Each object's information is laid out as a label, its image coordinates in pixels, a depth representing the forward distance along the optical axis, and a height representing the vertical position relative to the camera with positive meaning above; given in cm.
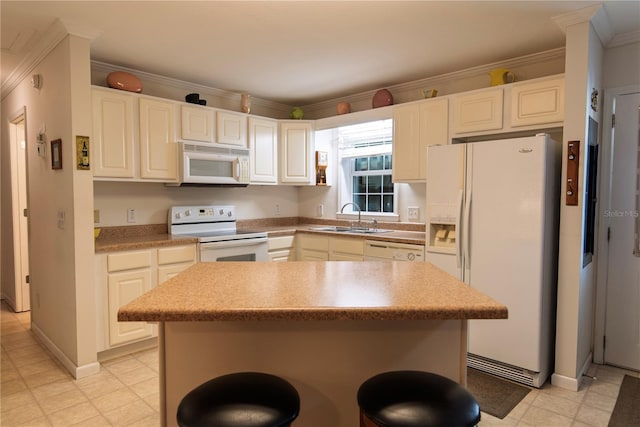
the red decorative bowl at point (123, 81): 327 +98
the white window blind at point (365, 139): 425 +68
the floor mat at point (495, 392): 235 -127
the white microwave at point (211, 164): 359 +32
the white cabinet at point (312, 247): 407 -54
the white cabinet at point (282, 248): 413 -55
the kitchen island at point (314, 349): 145 -57
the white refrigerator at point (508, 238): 256 -28
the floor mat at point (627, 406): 221 -127
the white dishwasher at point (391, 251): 326 -47
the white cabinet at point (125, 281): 296 -67
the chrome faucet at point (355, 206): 431 -10
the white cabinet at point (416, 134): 339 +59
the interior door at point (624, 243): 284 -33
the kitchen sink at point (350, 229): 407 -35
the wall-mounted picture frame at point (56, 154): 287 +32
